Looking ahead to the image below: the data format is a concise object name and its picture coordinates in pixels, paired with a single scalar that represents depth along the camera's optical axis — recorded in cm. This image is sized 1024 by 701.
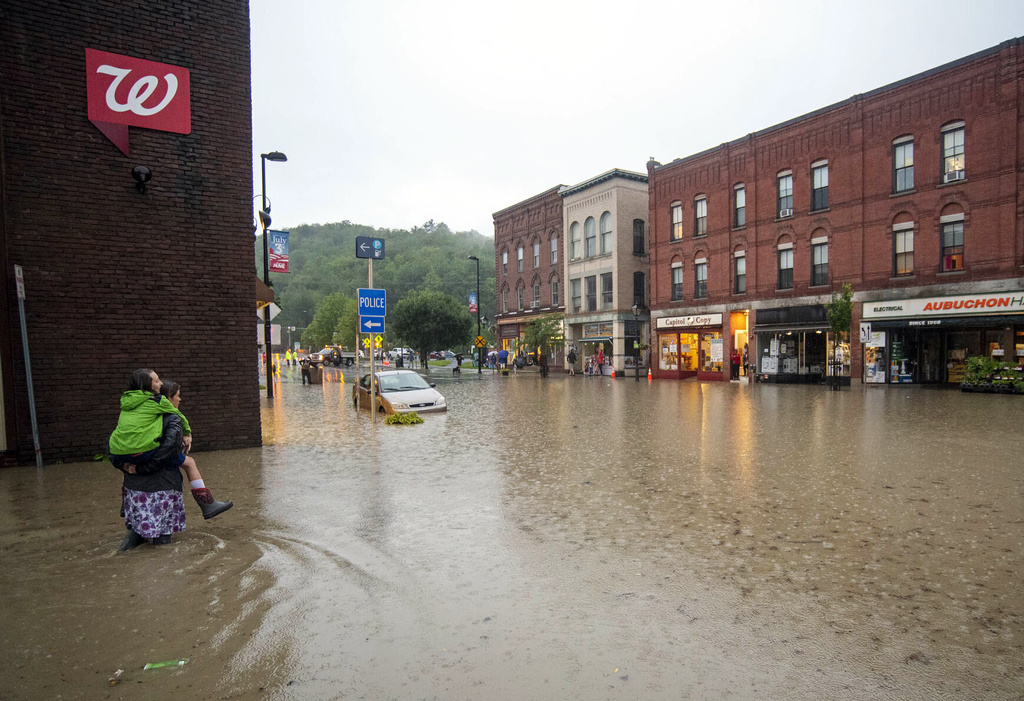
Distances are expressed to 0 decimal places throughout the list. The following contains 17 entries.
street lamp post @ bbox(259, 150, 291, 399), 2263
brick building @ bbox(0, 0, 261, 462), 941
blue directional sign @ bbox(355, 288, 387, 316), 1395
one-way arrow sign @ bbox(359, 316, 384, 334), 1390
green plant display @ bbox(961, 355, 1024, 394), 2150
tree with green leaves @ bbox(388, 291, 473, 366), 5438
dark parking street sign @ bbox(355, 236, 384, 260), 1389
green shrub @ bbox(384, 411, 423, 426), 1535
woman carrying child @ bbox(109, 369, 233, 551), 541
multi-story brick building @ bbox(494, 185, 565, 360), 4944
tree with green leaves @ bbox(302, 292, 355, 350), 9031
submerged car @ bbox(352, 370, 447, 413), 1719
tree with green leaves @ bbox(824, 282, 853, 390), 2777
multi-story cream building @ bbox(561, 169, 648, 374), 4316
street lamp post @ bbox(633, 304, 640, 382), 3642
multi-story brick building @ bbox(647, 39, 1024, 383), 2455
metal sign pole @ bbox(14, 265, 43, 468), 883
